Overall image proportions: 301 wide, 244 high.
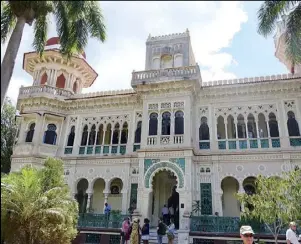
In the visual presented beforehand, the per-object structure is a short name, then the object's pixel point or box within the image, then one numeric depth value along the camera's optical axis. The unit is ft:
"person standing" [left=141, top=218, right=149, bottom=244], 42.01
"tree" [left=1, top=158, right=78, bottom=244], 31.83
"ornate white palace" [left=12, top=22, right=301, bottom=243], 54.44
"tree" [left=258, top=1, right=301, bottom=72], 39.27
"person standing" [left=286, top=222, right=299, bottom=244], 26.45
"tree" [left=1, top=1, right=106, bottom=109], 29.07
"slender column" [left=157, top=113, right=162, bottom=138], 57.88
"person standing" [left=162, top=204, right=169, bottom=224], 52.26
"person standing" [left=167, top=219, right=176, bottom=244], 41.83
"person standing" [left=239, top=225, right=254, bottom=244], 14.99
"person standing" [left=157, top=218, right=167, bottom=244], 42.98
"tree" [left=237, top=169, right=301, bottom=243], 34.73
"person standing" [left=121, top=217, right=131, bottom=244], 42.98
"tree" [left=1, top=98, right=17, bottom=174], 79.66
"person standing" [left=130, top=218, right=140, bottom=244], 38.60
